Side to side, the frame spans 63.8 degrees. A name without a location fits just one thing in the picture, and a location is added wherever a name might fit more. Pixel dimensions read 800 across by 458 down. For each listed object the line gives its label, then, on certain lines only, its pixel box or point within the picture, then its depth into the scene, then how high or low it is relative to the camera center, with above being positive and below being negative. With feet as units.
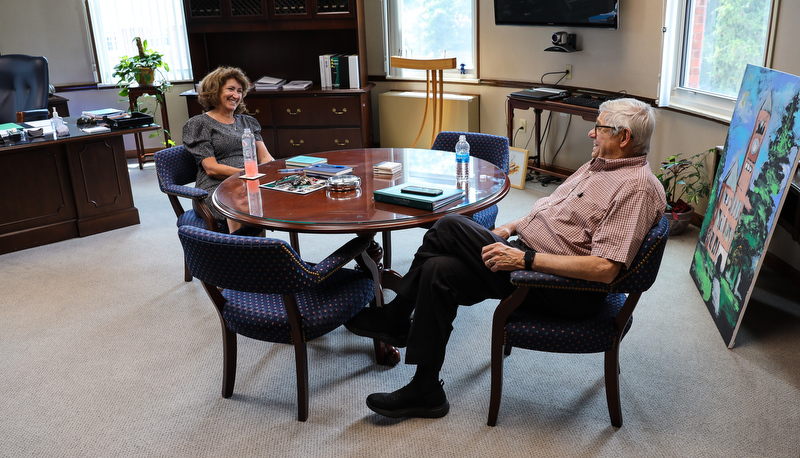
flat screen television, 14.49 +0.64
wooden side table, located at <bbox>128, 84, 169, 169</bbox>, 18.43 -0.99
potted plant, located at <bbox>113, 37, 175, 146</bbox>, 18.39 -0.28
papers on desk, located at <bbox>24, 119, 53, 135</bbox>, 13.55 -1.27
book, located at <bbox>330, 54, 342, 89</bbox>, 18.70 -0.59
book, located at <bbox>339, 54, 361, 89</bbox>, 18.58 -0.62
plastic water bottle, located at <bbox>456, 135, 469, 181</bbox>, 9.32 -1.71
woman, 11.02 -1.26
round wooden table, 7.45 -1.86
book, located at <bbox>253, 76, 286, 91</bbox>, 18.98 -0.88
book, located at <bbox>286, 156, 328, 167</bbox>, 10.25 -1.71
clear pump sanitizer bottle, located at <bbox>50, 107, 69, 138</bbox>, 13.41 -1.27
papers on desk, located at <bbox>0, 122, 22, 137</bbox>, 12.77 -1.24
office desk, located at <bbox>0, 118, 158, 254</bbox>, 13.08 -2.61
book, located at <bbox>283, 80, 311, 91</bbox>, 18.86 -0.95
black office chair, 16.31 -0.52
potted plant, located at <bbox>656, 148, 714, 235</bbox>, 12.58 -2.89
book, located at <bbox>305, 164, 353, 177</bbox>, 9.52 -1.73
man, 6.50 -2.19
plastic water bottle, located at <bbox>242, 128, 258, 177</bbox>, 9.63 -1.54
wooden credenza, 18.60 -1.88
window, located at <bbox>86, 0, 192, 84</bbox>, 19.89 +0.88
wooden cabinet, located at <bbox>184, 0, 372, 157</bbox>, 18.34 +0.11
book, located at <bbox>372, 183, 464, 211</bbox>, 7.73 -1.80
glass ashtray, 8.64 -1.74
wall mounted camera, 15.84 -0.04
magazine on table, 8.80 -1.79
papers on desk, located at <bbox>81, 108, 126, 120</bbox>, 14.60 -1.18
